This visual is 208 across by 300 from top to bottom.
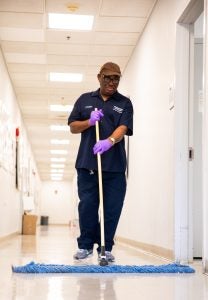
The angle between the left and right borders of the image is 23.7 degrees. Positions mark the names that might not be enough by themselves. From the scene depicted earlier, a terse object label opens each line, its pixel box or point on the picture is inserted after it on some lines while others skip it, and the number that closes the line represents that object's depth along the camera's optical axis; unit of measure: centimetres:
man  354
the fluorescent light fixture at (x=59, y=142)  1531
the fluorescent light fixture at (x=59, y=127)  1270
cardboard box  1134
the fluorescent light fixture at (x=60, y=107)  1036
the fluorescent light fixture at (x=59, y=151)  1758
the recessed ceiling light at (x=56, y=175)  2627
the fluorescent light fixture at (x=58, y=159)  1973
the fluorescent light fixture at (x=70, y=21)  576
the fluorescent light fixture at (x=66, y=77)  808
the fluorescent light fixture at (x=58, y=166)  2215
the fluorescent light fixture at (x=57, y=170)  2441
